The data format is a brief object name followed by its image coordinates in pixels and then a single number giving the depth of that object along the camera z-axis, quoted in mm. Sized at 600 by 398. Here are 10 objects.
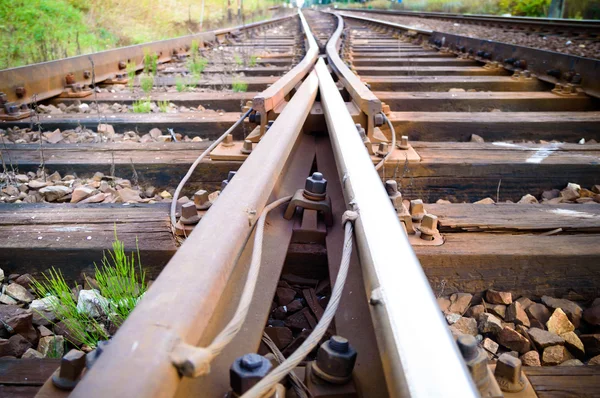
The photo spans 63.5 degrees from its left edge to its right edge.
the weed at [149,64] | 4758
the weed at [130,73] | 4207
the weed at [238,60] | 5437
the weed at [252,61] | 5340
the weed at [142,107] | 3317
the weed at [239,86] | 3901
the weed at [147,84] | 3967
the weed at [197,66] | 4816
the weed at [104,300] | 1258
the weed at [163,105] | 3350
